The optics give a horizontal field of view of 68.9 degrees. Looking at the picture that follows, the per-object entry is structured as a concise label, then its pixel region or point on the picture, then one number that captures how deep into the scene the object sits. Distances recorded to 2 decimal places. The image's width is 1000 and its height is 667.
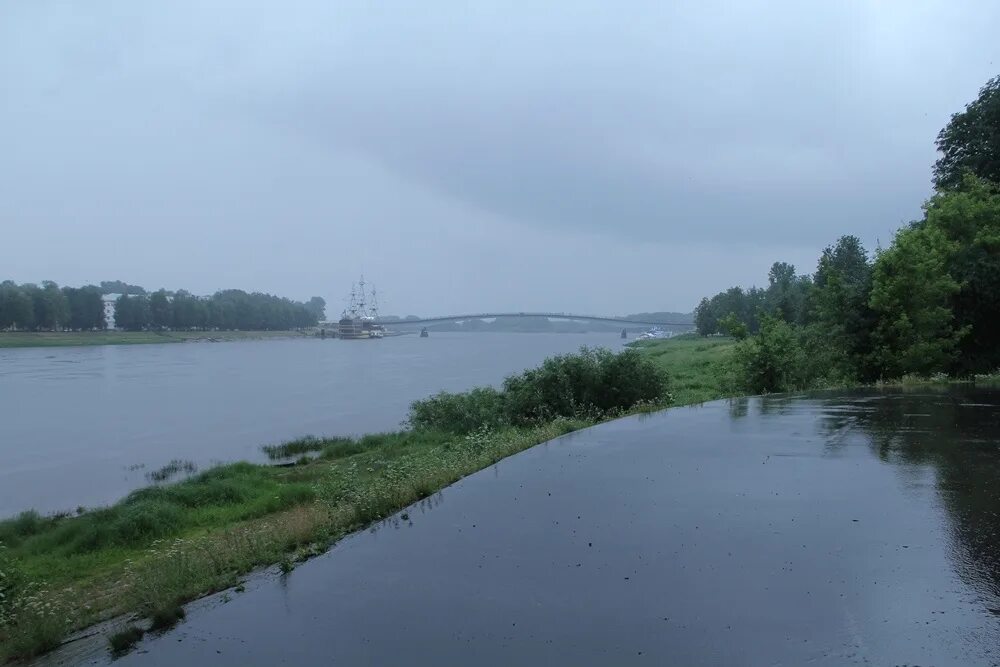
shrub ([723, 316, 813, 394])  21.62
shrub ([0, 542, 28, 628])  6.92
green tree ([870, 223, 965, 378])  20.56
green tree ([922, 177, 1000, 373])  21.66
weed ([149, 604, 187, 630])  5.43
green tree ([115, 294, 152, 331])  99.44
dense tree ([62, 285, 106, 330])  91.69
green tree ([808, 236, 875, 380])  22.12
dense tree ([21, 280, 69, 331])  85.00
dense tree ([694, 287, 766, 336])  102.56
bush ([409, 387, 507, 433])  22.27
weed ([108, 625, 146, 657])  5.07
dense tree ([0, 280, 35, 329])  80.94
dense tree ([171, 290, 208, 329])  104.12
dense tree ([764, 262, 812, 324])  70.21
